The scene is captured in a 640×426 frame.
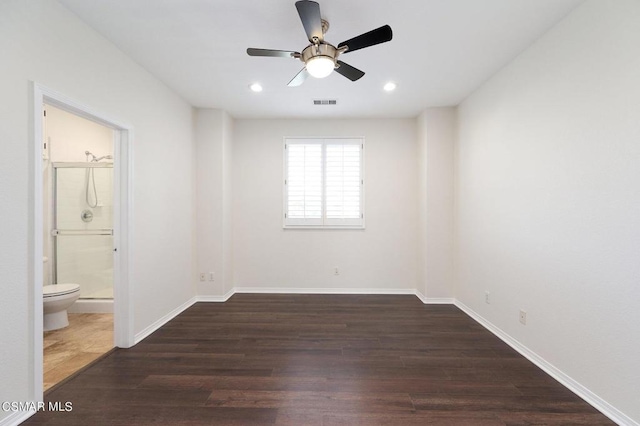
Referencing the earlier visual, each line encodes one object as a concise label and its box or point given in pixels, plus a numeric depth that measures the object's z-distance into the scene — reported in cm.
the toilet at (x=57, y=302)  274
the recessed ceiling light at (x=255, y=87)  307
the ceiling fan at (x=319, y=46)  172
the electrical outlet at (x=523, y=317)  242
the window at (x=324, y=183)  418
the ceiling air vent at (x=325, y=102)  351
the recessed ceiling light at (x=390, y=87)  303
